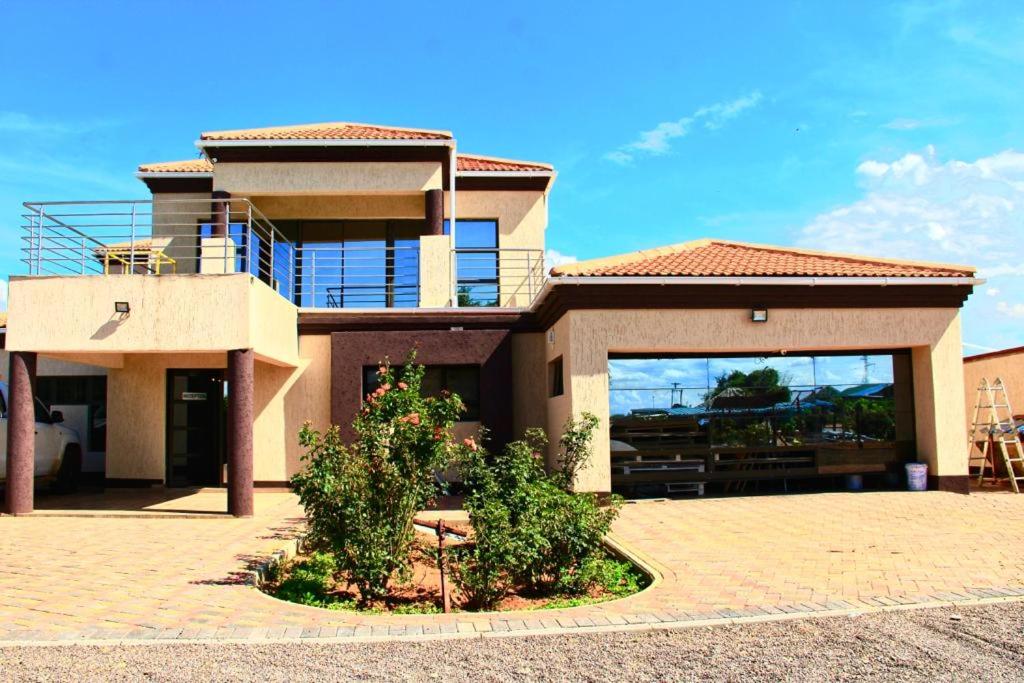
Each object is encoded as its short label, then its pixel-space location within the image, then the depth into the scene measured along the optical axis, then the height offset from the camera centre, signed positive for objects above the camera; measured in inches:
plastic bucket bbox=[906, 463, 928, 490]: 536.4 -52.1
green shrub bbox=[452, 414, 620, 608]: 273.7 -46.3
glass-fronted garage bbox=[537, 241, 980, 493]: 498.3 +51.8
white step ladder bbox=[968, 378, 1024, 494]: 559.5 -31.7
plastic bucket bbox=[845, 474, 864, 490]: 554.3 -58.3
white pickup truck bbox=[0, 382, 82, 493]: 536.4 -28.8
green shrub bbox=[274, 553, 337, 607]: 279.6 -67.0
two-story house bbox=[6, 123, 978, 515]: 458.3 +63.0
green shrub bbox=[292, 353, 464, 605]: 277.9 -27.6
